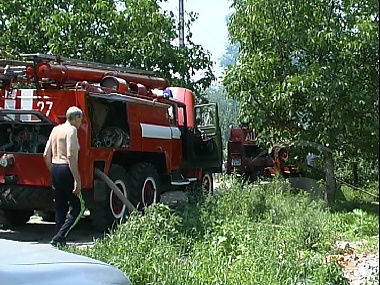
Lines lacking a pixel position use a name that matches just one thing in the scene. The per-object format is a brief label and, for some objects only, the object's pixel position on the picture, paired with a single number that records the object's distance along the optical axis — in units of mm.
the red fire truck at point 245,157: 19547
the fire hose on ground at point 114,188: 10344
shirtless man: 8883
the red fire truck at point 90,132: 10133
